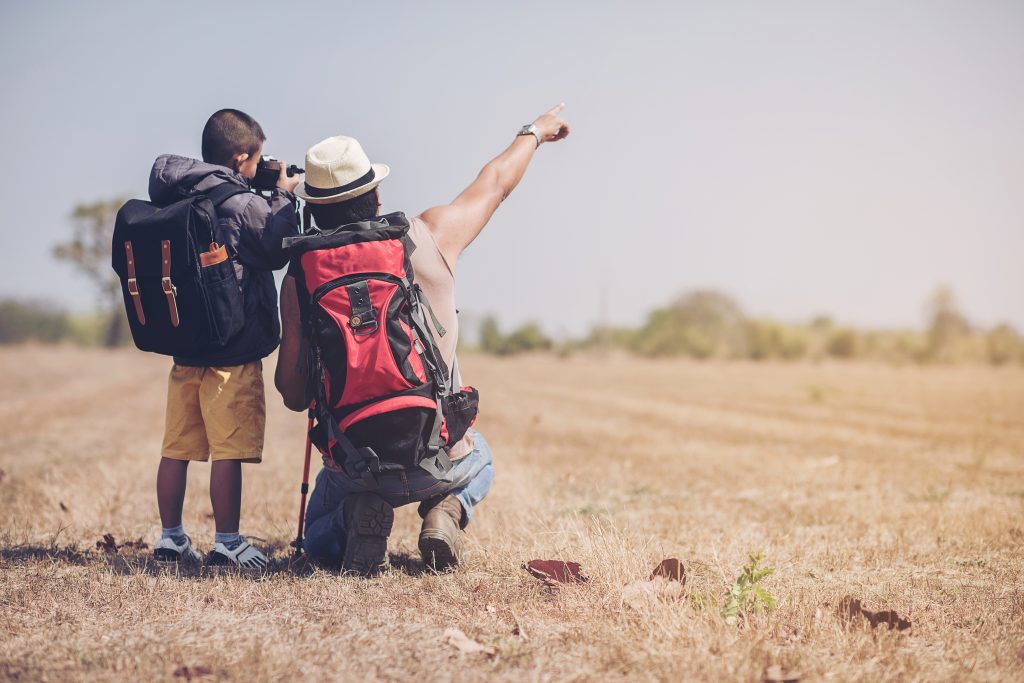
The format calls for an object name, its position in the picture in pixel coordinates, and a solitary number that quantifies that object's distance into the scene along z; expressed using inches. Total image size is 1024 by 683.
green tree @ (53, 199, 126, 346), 2373.3
